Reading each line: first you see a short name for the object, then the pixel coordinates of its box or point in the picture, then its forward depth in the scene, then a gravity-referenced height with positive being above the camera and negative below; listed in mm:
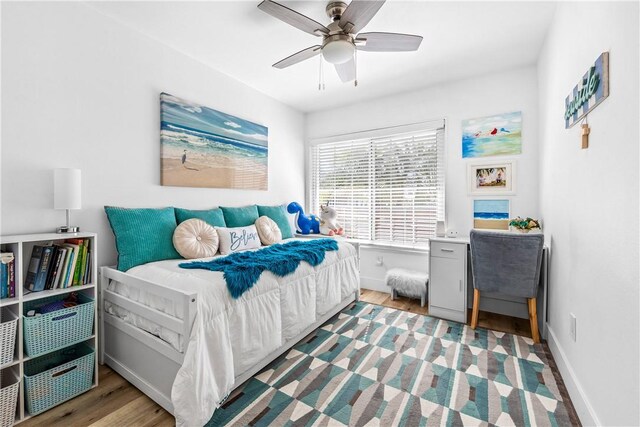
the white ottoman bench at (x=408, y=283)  3060 -839
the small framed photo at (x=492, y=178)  2857 +312
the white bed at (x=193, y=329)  1394 -721
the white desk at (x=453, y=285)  2658 -754
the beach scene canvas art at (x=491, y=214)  2891 -66
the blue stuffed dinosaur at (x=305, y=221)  3617 -169
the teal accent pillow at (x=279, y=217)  3297 -106
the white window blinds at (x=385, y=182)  3357 +342
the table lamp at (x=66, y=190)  1733 +113
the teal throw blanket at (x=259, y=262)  1684 -381
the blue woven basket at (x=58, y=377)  1531 -979
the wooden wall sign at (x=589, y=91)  1216 +576
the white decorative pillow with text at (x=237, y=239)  2535 -289
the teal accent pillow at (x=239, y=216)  2895 -85
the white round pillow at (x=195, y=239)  2258 -258
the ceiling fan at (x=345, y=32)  1588 +1125
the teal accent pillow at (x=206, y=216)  2492 -70
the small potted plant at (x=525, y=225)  2475 -151
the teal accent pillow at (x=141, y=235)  2000 -199
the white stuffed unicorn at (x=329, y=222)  3596 -181
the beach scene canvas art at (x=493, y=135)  2836 +756
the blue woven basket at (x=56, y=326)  1535 -683
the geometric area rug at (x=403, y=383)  1488 -1092
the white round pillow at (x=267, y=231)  2973 -245
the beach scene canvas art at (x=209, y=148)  2498 +613
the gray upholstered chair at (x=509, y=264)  2209 -459
